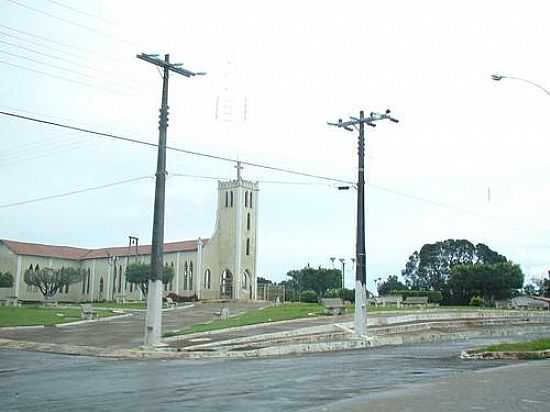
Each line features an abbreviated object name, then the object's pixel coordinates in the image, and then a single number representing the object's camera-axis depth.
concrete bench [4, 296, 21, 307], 72.43
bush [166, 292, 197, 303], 78.81
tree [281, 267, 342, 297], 124.69
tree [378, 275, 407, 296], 128.43
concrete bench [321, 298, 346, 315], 40.78
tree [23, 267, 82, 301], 89.06
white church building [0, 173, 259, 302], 86.12
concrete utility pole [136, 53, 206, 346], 24.67
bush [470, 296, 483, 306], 70.19
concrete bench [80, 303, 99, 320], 41.34
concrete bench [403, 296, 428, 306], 55.07
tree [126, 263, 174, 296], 84.81
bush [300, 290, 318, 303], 81.88
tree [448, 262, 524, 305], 90.12
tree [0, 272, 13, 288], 91.38
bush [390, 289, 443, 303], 73.88
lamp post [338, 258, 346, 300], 80.72
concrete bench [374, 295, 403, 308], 57.50
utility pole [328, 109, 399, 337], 28.53
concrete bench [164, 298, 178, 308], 62.34
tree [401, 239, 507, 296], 134.88
